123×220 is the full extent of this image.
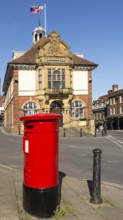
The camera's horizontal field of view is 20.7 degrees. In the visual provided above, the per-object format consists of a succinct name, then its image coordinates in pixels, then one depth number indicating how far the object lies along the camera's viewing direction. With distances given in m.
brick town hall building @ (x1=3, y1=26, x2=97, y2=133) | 41.94
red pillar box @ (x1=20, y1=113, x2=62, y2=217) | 5.50
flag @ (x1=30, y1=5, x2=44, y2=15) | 51.78
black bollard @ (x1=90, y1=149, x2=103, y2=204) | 6.43
